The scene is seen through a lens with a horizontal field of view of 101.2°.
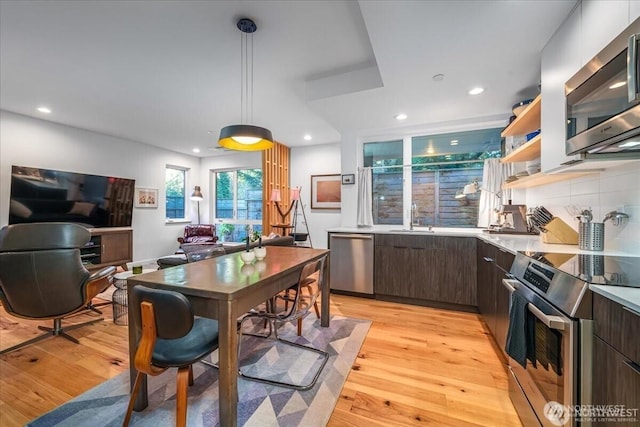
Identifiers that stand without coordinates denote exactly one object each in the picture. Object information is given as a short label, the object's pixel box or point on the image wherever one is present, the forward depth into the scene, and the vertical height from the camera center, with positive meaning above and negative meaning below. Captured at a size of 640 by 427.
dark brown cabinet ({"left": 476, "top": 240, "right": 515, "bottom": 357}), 1.93 -0.64
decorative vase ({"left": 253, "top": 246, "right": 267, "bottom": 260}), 2.23 -0.34
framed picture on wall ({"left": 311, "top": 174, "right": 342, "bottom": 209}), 6.09 +0.52
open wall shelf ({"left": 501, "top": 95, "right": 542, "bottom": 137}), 2.27 +0.91
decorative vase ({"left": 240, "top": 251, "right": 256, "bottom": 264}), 2.04 -0.34
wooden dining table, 1.31 -0.43
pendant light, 2.23 +0.73
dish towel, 1.31 -0.61
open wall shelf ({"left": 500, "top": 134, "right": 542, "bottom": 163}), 2.28 +0.60
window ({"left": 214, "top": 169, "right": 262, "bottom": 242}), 7.04 +0.30
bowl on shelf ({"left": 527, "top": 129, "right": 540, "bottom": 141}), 2.37 +0.72
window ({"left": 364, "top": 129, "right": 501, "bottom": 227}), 3.65 +0.58
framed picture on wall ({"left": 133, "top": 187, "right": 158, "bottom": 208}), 5.79 +0.35
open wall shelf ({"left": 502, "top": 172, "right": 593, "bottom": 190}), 2.05 +0.31
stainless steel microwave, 1.07 +0.54
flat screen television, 4.05 +0.26
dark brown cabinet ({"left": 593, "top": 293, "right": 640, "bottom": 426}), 0.76 -0.45
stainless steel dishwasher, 3.53 -0.68
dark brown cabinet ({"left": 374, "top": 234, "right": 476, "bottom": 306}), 3.03 -0.67
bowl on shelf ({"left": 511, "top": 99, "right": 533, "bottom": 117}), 2.59 +1.07
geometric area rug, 1.48 -1.17
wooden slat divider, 5.83 +0.75
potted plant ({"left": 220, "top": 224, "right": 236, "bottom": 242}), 7.25 -0.47
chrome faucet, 3.82 +0.02
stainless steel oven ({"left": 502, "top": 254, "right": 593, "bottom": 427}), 0.96 -0.55
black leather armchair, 2.10 -0.50
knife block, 2.03 -0.15
